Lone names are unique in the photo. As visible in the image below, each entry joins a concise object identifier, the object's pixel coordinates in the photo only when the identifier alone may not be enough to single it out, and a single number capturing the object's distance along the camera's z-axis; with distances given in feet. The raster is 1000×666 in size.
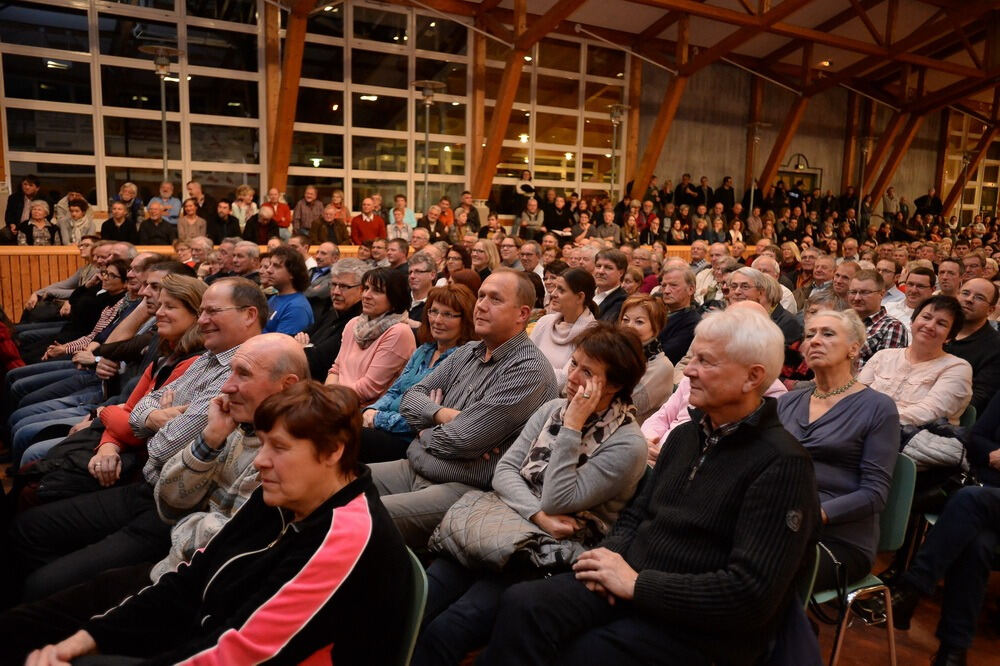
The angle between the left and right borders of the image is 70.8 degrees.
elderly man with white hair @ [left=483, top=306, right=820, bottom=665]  4.85
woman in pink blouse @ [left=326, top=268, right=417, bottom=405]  10.73
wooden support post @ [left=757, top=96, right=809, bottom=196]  48.00
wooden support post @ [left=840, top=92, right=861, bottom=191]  56.75
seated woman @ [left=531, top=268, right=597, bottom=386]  12.09
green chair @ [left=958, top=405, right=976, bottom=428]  9.82
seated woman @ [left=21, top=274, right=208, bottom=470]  8.20
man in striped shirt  7.46
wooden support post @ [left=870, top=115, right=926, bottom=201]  52.90
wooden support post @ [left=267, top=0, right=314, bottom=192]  32.27
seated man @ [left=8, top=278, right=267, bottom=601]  6.71
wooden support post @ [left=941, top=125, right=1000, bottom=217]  58.23
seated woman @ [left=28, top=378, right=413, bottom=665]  4.42
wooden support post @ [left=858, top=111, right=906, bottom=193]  52.85
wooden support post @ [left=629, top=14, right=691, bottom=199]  41.88
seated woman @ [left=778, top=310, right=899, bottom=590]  6.77
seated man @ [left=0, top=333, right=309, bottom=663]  6.11
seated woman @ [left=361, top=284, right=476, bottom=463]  9.30
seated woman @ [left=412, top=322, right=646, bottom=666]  6.08
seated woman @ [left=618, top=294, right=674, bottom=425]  9.86
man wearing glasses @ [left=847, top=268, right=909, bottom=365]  12.93
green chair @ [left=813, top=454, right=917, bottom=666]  6.67
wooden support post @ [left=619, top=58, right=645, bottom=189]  46.47
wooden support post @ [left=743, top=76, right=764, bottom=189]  51.70
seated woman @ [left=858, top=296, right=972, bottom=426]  9.53
